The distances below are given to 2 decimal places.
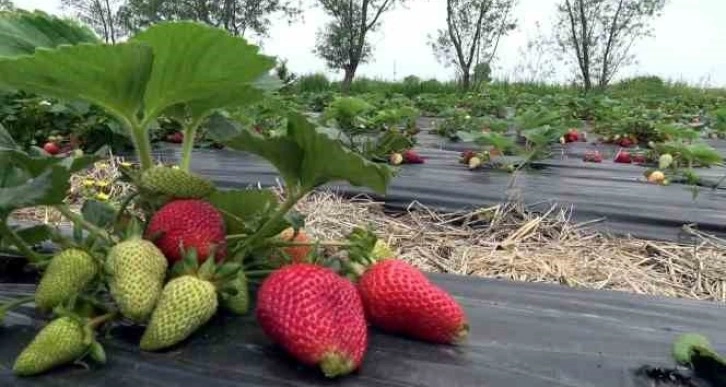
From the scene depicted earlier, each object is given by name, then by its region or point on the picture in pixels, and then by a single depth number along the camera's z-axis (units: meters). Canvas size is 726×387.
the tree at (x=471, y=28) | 21.77
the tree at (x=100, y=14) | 23.03
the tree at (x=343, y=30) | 21.78
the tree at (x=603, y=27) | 21.91
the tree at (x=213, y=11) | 21.38
